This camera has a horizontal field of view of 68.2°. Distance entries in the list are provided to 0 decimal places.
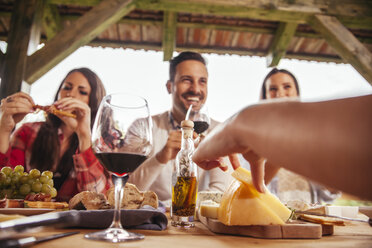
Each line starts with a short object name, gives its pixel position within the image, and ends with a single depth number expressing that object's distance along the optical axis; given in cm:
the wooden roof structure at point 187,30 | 259
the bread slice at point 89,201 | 85
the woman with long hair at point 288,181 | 271
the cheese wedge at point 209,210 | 83
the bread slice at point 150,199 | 97
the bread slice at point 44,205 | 95
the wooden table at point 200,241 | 53
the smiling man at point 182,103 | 240
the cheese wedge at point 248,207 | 72
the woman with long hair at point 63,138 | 181
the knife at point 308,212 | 93
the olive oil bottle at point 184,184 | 85
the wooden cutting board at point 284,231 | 70
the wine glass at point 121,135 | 65
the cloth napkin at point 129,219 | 68
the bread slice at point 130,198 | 87
